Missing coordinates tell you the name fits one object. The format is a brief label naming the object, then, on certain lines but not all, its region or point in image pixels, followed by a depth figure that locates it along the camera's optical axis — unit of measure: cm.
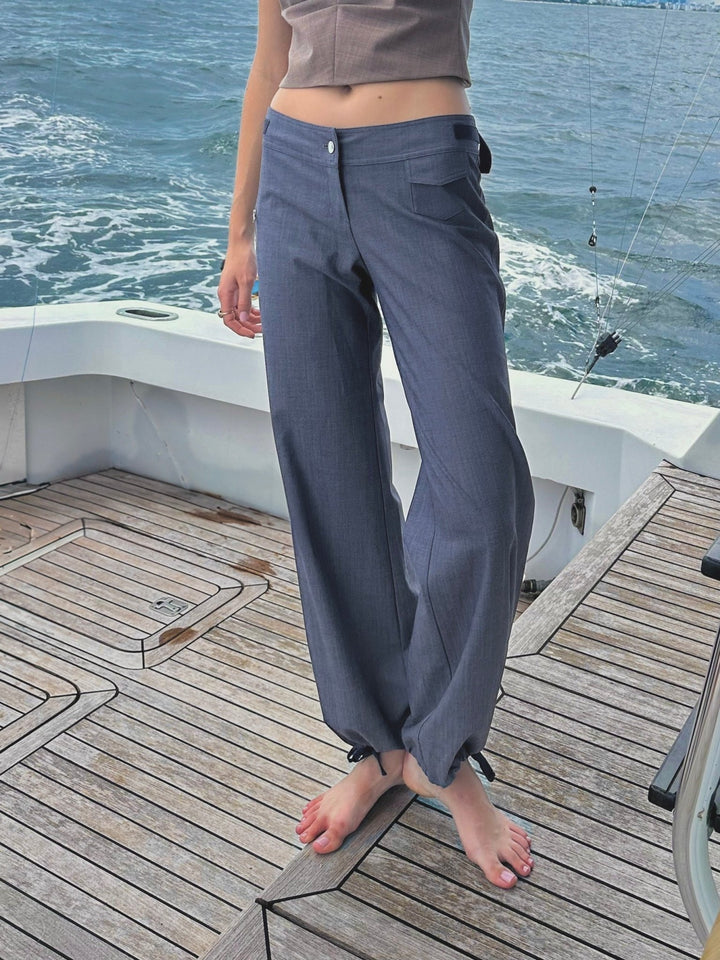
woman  83
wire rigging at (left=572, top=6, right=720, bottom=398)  227
